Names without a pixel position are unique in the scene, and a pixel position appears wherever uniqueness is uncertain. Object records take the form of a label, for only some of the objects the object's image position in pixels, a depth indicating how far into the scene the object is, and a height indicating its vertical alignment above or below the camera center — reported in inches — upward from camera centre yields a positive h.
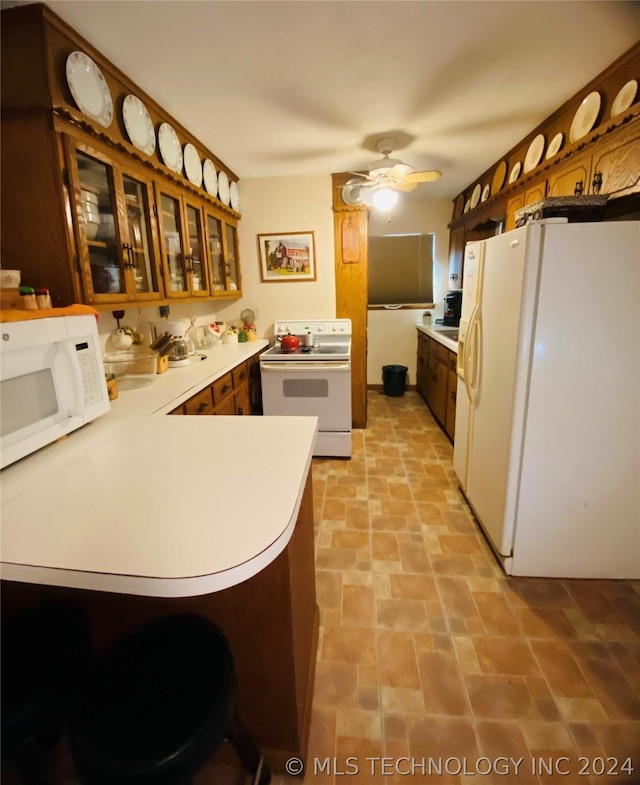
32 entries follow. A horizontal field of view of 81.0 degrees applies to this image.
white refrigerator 59.6 -16.6
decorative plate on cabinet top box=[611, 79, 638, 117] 68.0 +36.6
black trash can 185.6 -37.3
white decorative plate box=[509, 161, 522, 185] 110.7 +37.6
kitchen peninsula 26.9 -17.7
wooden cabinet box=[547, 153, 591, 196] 81.4 +27.5
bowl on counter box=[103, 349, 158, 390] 90.4 -14.0
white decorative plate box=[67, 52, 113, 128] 60.1 +35.9
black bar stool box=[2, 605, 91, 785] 29.4 -30.2
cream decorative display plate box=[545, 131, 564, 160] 89.3 +36.7
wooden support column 134.7 +9.1
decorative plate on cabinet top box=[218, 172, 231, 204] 121.1 +37.5
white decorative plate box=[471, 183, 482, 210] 141.6 +39.7
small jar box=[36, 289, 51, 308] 51.7 +1.3
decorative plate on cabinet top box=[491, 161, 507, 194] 119.7 +39.4
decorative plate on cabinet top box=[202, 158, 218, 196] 110.2 +37.7
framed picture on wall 139.6 +17.6
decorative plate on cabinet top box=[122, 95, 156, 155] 73.3 +36.2
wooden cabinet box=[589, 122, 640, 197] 68.5 +25.5
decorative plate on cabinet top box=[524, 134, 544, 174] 97.7 +38.3
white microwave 41.3 -9.0
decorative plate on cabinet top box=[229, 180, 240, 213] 131.7 +38.0
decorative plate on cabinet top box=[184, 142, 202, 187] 98.5 +37.2
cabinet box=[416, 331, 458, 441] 128.1 -29.6
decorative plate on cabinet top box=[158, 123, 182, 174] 86.4 +36.7
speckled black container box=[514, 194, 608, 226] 64.7 +15.8
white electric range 119.2 -27.2
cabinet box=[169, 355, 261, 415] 84.0 -22.9
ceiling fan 103.7 +34.4
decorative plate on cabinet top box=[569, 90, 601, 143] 77.1 +37.9
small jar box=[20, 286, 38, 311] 49.4 +1.2
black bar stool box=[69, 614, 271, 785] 27.2 -31.5
